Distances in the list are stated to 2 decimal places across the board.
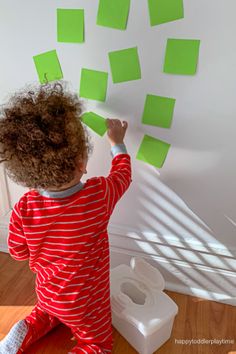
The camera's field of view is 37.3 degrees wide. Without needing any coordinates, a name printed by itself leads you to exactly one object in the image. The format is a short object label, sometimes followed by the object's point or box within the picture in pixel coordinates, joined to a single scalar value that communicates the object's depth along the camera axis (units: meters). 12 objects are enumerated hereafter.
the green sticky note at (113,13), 0.92
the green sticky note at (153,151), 1.06
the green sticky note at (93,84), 1.04
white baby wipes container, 1.02
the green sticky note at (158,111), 1.00
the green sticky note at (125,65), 0.97
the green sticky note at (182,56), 0.91
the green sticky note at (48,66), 1.07
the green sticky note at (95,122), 1.10
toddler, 0.80
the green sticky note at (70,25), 0.98
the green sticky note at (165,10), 0.87
